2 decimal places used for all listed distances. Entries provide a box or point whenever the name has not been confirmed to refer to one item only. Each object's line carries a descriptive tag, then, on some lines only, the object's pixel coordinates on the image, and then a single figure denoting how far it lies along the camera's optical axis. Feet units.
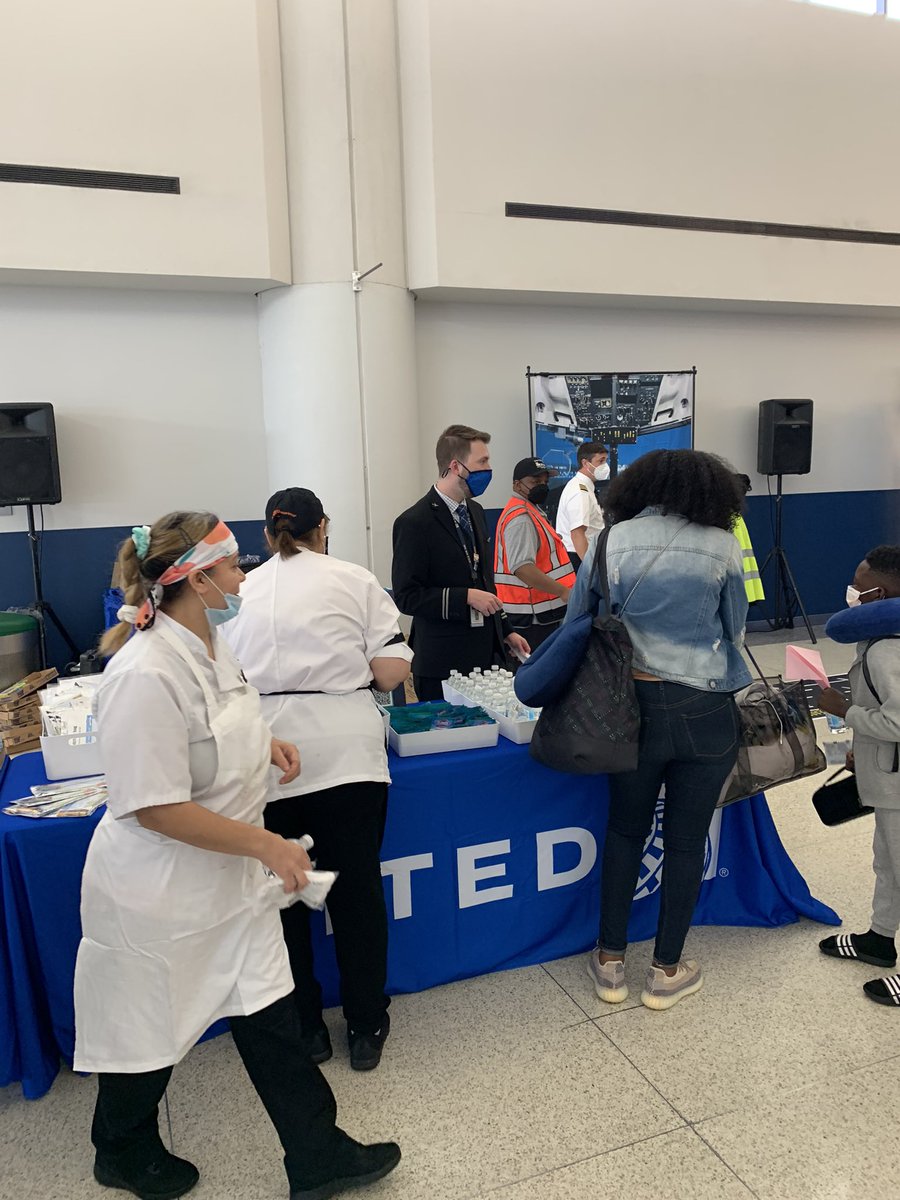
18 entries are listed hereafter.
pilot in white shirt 18.34
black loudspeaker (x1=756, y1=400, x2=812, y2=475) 22.86
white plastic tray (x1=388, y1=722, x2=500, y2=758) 7.98
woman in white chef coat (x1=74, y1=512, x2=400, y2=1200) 4.73
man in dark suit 10.14
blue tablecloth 6.68
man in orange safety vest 13.00
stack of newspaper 6.75
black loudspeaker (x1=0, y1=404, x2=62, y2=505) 16.40
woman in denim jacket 7.00
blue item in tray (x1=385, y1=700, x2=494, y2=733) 8.13
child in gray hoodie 7.32
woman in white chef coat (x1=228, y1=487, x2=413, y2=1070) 6.46
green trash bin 16.14
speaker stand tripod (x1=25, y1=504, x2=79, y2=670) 17.25
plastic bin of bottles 8.25
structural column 17.69
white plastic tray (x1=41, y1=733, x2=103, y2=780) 7.39
